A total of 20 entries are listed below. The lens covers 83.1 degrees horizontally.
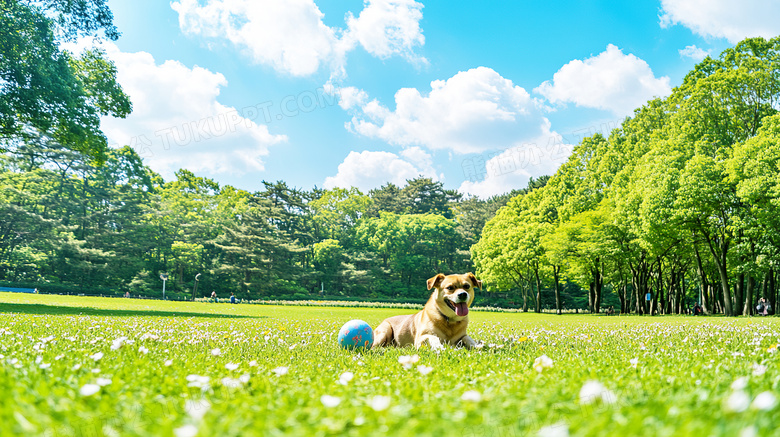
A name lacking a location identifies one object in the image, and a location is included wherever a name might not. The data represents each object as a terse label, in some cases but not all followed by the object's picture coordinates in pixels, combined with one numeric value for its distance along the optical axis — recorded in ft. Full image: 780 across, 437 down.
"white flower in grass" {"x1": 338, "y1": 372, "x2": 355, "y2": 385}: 9.23
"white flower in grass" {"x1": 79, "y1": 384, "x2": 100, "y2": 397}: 6.85
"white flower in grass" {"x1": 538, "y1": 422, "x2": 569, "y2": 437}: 4.57
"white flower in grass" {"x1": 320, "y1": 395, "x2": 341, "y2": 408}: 6.05
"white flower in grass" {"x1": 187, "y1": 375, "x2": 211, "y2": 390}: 8.67
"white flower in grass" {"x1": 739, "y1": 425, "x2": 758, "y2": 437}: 4.17
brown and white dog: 20.51
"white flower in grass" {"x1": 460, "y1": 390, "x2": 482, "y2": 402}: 6.10
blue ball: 20.98
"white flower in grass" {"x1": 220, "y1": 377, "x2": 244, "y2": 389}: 9.20
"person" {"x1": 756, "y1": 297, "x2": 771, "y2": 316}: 91.76
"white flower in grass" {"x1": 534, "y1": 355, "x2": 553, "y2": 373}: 10.15
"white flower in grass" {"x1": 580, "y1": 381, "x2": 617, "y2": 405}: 5.95
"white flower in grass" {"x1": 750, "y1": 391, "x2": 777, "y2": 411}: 4.53
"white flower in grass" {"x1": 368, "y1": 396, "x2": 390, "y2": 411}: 5.37
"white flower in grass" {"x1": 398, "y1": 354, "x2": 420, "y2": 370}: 10.66
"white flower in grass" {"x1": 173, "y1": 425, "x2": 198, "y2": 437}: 4.66
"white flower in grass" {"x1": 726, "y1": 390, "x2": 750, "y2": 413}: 4.81
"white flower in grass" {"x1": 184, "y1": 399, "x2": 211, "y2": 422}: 6.06
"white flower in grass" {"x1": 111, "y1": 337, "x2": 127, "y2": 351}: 14.68
